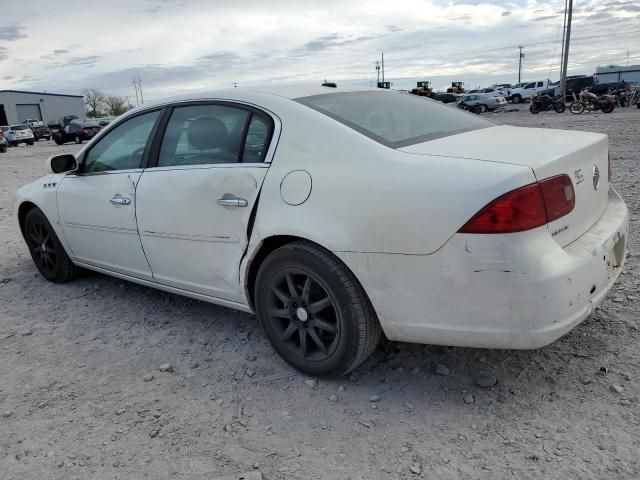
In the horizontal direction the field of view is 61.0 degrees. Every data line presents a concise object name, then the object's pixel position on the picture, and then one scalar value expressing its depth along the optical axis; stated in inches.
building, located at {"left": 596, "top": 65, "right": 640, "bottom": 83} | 3026.8
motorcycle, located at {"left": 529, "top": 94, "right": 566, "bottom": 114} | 1175.4
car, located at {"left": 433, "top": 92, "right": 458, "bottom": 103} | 1948.0
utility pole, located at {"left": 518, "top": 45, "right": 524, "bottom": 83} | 3683.3
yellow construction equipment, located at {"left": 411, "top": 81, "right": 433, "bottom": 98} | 2037.9
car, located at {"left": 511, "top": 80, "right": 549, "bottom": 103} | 1834.4
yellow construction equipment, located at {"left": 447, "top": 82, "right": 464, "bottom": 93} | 2467.9
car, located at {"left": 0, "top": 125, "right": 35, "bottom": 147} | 1368.1
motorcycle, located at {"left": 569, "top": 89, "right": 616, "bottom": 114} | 1003.3
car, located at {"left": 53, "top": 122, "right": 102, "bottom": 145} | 1274.6
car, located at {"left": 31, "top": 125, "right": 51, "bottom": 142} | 1738.4
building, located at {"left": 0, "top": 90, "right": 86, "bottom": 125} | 2605.3
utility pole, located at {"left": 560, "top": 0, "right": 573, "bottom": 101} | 1475.1
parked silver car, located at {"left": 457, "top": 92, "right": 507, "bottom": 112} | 1487.5
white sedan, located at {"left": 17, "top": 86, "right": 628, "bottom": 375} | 85.5
